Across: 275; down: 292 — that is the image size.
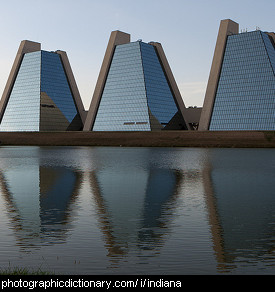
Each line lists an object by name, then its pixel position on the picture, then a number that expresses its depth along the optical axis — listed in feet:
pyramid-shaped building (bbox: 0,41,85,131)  397.19
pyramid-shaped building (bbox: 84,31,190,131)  355.15
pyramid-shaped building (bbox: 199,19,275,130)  322.55
